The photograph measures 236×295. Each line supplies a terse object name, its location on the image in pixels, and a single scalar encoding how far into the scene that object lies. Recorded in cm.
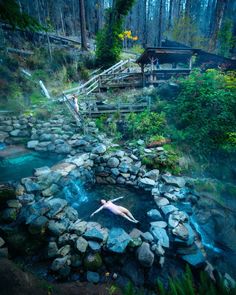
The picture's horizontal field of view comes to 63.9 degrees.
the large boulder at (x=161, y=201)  603
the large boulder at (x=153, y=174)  702
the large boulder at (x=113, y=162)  745
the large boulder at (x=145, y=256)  432
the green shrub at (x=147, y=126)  897
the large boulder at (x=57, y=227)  470
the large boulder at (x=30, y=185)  589
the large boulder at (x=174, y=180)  670
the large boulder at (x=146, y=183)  680
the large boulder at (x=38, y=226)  465
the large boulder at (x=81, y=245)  442
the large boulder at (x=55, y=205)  514
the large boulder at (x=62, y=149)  811
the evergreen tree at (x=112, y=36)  1688
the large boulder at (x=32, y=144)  825
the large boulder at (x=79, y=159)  743
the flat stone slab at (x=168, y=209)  567
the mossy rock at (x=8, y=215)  484
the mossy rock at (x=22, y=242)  441
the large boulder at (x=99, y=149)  795
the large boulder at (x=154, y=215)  559
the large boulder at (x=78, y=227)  484
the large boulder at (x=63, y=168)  688
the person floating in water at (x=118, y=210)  566
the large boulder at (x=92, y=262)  425
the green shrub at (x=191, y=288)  231
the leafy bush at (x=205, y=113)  772
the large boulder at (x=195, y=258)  430
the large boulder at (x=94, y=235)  465
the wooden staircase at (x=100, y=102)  1039
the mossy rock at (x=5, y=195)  506
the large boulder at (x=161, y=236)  476
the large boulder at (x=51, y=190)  601
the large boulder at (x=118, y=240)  448
